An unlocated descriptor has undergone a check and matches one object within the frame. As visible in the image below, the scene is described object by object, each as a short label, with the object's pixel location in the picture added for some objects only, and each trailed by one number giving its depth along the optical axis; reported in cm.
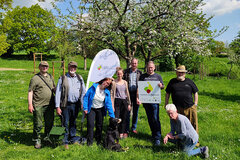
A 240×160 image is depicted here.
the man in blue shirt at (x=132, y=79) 584
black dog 488
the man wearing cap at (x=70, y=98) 500
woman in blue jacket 501
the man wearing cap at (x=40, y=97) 513
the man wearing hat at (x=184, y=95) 496
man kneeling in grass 430
